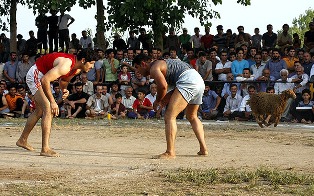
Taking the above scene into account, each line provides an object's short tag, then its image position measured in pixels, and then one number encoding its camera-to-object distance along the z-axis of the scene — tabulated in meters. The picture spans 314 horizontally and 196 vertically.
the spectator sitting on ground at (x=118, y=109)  19.25
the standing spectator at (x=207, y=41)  22.23
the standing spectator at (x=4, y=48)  23.86
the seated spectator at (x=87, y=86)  19.72
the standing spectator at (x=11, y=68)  21.24
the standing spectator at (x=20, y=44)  24.59
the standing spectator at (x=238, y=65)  19.12
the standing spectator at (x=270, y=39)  21.62
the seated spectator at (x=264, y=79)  18.45
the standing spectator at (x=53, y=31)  23.45
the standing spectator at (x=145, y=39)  22.39
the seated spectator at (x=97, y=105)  19.22
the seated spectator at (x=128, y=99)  19.41
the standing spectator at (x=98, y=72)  20.33
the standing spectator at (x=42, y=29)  23.58
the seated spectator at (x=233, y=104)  18.52
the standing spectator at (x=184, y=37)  22.48
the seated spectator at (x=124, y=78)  19.80
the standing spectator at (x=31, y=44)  23.54
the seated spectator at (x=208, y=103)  18.95
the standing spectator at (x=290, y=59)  18.55
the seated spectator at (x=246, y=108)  18.22
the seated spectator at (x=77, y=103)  19.30
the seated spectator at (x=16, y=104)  19.78
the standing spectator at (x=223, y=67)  19.42
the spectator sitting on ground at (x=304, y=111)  17.39
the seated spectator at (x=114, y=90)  19.56
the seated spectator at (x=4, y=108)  19.67
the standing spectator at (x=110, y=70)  20.16
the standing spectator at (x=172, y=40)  22.31
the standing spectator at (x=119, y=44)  22.84
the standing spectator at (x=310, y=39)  20.20
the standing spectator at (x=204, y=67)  19.38
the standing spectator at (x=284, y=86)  17.88
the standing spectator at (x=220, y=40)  22.06
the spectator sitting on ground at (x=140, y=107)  19.17
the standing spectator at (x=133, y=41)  22.48
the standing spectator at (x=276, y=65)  18.39
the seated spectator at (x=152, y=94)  19.23
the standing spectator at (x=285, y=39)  21.12
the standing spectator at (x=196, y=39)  22.64
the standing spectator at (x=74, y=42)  23.70
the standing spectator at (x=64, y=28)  23.31
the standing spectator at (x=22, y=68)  21.17
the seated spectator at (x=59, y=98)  19.52
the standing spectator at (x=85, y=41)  23.89
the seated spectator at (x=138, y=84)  19.78
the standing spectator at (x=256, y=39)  21.89
